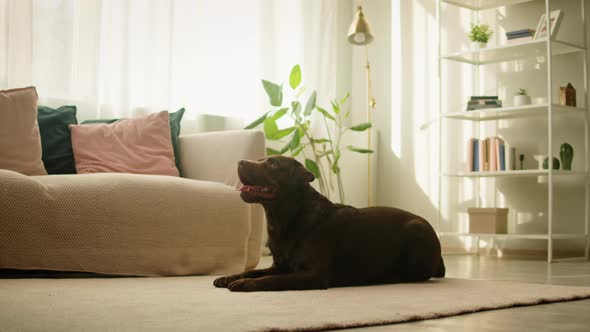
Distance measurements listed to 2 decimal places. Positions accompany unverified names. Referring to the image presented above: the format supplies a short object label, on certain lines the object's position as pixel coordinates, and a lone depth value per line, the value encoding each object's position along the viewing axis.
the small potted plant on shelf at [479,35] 4.99
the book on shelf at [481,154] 4.95
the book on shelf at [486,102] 4.80
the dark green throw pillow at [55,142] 3.37
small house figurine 4.59
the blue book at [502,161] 4.84
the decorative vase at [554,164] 4.64
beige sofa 2.59
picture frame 4.55
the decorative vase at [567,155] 4.59
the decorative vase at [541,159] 4.71
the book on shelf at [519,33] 4.71
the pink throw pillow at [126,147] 3.41
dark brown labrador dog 2.34
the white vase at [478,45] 5.06
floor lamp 5.23
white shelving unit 4.42
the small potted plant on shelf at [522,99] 4.75
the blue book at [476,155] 4.98
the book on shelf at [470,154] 4.99
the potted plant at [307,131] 4.82
